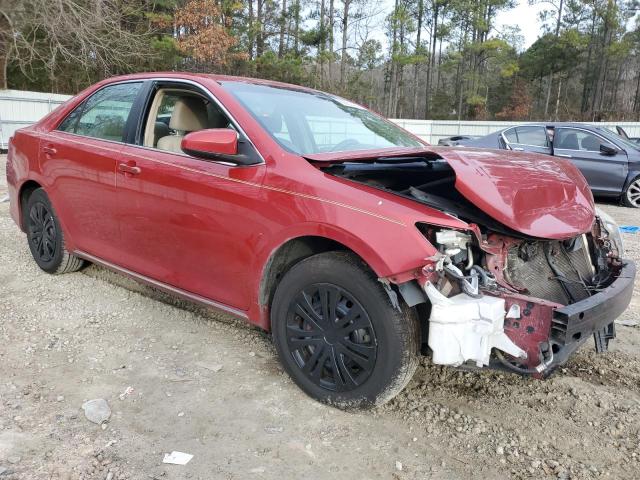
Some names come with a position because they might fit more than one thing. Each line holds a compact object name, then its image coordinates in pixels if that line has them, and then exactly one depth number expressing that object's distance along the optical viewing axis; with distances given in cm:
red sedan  226
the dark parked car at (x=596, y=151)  908
